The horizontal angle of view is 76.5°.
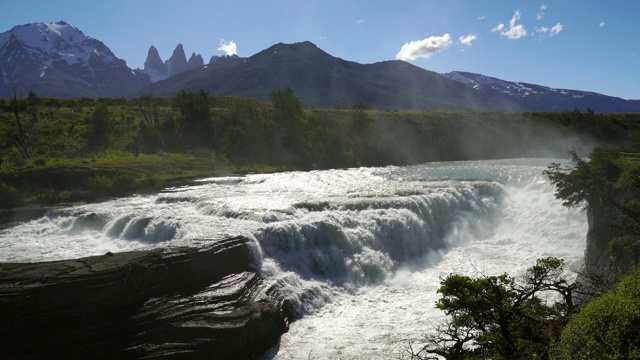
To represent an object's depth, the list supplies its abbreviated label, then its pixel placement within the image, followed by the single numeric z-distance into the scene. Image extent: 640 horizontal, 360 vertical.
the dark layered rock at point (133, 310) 13.23
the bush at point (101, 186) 37.44
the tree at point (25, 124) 50.31
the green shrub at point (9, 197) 34.03
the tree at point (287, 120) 64.09
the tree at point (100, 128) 57.72
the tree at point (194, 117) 66.25
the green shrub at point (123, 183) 39.06
